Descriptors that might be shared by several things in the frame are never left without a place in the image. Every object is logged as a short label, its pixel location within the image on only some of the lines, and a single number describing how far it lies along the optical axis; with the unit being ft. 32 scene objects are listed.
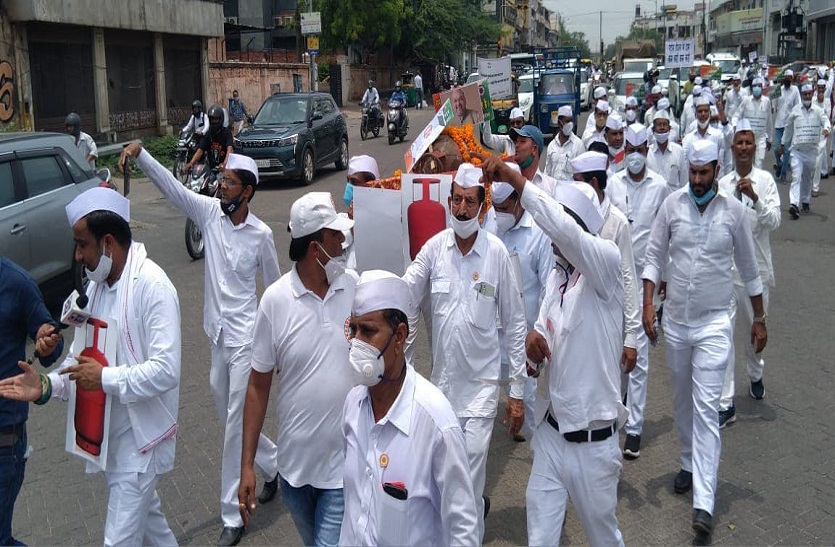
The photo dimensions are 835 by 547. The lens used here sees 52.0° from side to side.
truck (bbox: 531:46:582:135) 92.89
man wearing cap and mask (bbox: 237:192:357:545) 11.94
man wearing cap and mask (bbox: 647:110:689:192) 30.81
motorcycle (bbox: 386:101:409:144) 90.68
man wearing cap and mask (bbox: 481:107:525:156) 25.53
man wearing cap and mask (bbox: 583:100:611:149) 41.63
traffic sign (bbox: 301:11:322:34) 105.70
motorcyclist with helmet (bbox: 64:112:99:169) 47.59
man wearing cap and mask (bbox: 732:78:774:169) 58.29
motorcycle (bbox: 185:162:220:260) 39.86
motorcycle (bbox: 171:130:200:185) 53.57
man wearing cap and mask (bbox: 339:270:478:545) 8.71
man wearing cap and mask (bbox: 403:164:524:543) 14.79
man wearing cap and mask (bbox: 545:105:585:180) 34.96
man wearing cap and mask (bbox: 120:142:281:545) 16.37
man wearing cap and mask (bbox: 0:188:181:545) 11.57
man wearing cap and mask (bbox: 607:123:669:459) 24.40
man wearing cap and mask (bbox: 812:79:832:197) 59.67
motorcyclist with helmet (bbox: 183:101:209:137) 59.31
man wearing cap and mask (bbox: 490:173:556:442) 17.84
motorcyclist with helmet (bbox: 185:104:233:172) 47.29
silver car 29.32
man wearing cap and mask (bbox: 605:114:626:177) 33.04
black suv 61.72
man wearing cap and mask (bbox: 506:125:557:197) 21.30
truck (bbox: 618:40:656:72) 182.60
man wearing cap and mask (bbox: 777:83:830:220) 49.03
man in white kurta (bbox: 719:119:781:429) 22.17
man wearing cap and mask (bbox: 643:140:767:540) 17.04
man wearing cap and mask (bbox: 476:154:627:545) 12.59
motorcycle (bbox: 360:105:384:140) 100.73
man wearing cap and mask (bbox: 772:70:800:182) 60.08
